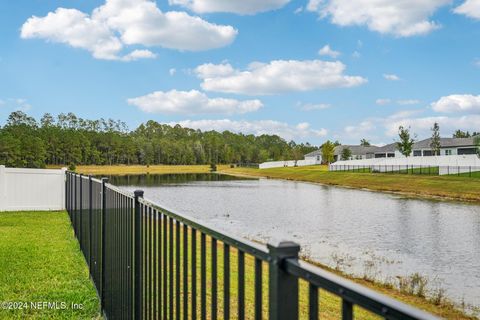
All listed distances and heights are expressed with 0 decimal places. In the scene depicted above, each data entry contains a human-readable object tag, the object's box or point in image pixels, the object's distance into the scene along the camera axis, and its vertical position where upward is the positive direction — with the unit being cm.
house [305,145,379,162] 10319 +202
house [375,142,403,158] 8442 +171
